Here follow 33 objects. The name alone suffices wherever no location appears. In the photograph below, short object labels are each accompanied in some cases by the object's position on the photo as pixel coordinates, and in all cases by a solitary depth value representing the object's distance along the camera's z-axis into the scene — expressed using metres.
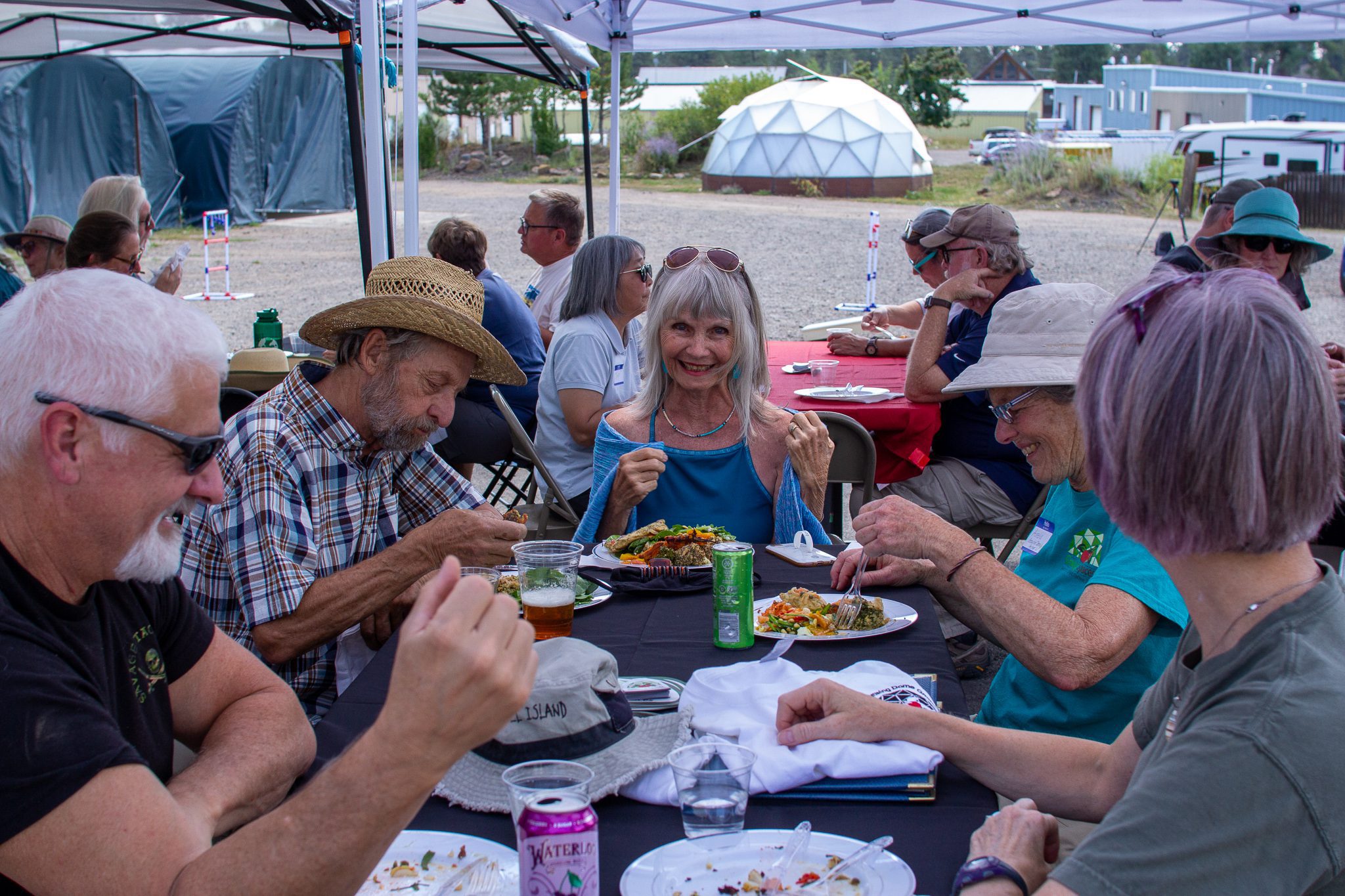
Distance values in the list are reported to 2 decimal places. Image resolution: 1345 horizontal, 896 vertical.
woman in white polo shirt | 4.98
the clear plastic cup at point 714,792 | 1.50
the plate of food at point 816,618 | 2.39
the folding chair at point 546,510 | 4.80
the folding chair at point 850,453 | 4.57
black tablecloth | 1.51
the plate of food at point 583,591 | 2.62
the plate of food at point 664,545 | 2.89
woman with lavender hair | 1.18
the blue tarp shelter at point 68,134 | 18.89
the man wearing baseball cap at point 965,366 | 4.88
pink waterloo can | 1.19
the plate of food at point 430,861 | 1.41
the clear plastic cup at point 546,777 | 1.42
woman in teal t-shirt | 2.15
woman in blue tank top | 3.38
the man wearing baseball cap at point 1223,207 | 6.72
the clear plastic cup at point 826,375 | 5.79
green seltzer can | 2.22
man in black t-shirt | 1.22
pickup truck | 43.75
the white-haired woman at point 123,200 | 7.13
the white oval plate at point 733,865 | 1.38
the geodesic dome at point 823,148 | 31.72
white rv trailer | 25.75
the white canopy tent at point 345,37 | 5.45
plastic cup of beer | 2.25
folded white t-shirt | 1.63
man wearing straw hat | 2.47
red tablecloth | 5.08
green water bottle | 6.60
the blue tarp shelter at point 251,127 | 21.77
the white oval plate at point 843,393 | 5.29
